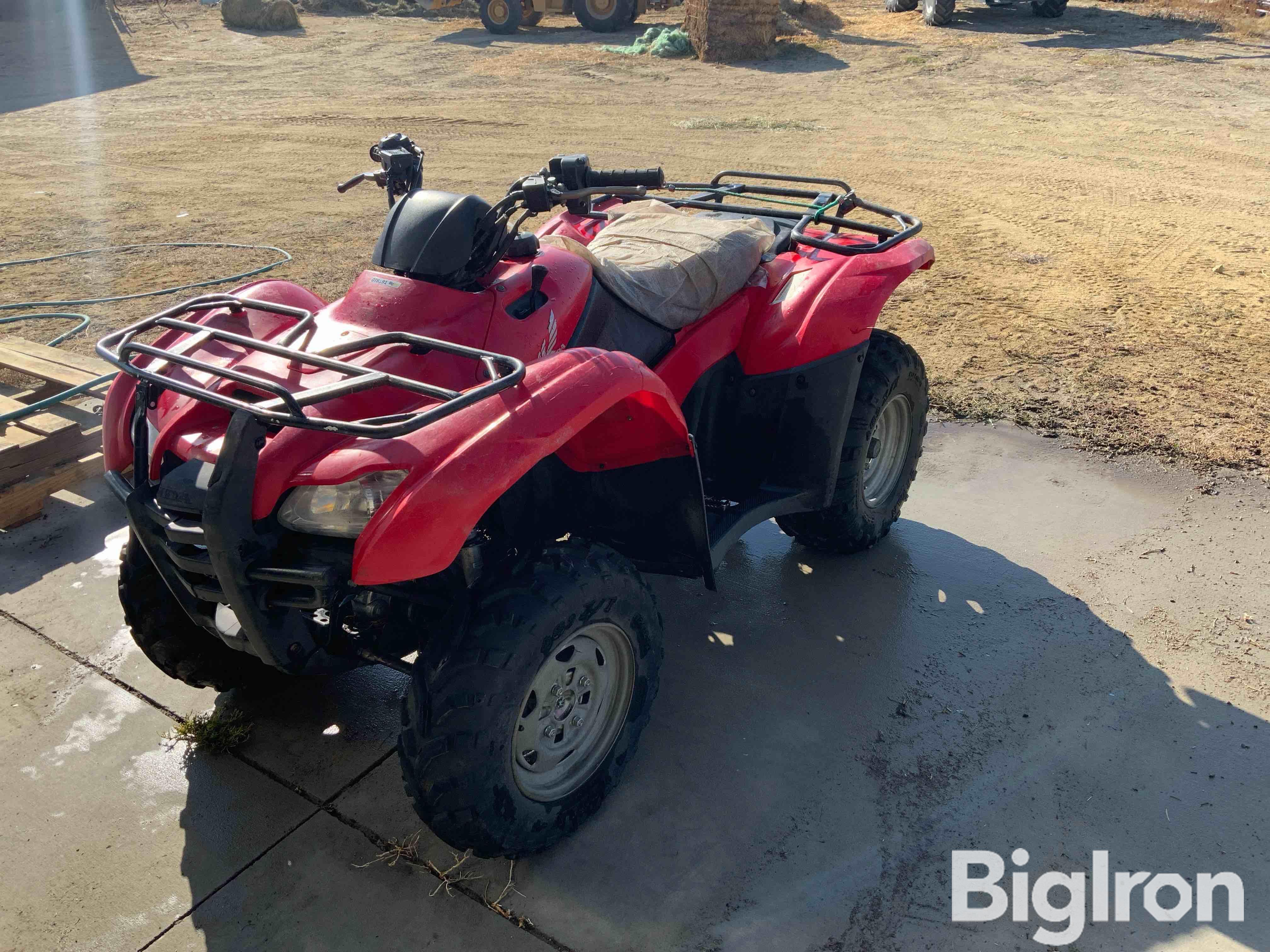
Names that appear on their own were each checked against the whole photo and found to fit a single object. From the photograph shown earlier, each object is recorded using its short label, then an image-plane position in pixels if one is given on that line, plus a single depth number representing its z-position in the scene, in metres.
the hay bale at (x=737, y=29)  16.14
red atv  2.32
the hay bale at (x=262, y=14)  21.28
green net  16.83
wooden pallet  4.44
